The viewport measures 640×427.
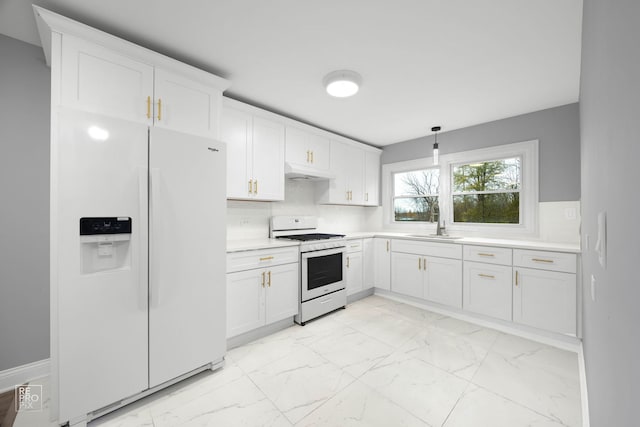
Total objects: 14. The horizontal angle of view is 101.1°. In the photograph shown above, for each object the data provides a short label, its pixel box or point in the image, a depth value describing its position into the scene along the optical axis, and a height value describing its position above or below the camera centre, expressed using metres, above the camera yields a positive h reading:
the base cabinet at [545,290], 2.52 -0.76
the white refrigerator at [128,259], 1.53 -0.32
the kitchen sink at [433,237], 3.42 -0.32
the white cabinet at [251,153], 2.74 +0.66
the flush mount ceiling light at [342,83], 2.32 +1.17
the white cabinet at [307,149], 3.32 +0.85
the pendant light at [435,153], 3.33 +0.76
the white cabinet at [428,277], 3.27 -0.85
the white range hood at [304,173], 3.26 +0.52
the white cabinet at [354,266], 3.72 -0.76
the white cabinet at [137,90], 1.63 +0.86
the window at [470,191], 3.26 +0.32
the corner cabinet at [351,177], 3.91 +0.58
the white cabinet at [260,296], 2.49 -0.86
